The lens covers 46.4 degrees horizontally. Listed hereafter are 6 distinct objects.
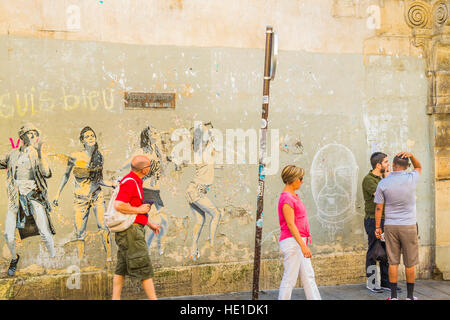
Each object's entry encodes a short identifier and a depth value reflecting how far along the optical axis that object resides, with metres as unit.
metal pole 5.78
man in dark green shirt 7.00
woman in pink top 5.44
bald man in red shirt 5.48
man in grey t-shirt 6.16
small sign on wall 6.67
